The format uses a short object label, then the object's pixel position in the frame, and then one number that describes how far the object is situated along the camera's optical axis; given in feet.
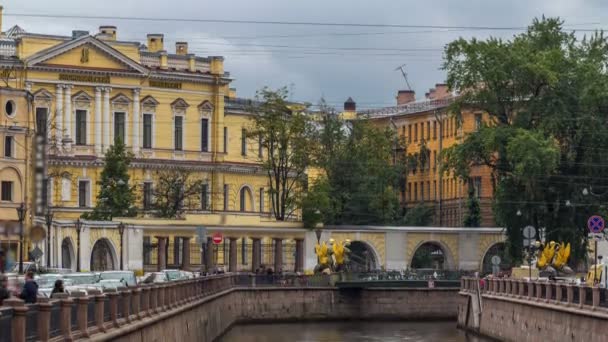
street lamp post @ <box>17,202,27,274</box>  227.81
